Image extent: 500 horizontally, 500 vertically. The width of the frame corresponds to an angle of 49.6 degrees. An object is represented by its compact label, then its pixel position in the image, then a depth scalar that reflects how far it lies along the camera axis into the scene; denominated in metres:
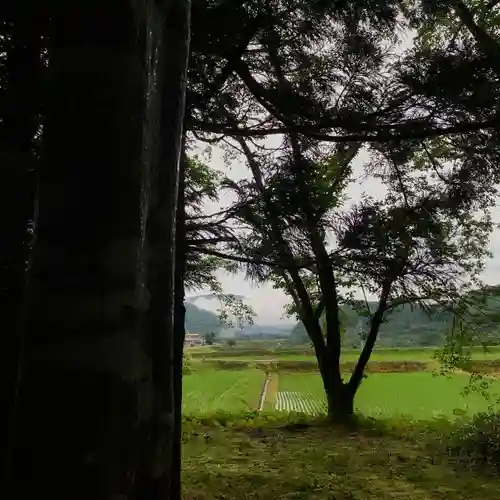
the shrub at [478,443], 3.54
